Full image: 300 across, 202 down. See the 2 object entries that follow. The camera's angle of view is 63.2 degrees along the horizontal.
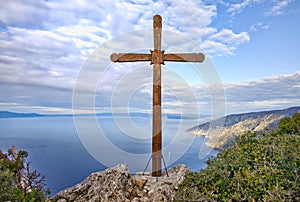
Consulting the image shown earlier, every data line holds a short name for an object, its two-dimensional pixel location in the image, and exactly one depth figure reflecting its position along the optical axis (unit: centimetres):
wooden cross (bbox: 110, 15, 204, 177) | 726
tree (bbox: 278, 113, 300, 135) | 1017
